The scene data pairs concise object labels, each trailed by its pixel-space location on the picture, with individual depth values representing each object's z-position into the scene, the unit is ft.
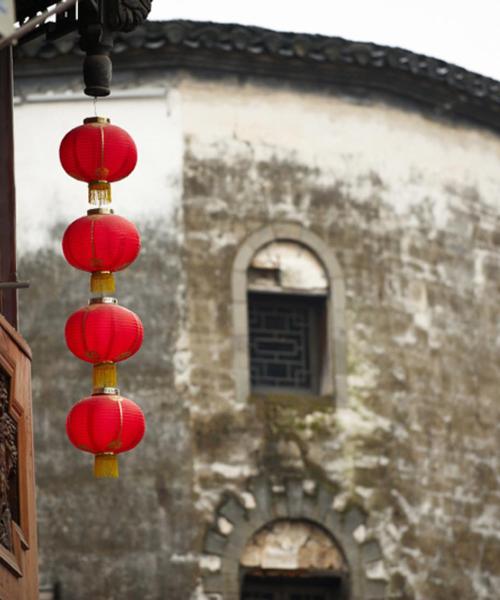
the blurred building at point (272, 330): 73.92
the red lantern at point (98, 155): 45.03
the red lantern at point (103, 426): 44.60
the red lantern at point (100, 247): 44.98
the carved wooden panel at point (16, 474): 41.45
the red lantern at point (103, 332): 44.29
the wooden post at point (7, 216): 44.75
